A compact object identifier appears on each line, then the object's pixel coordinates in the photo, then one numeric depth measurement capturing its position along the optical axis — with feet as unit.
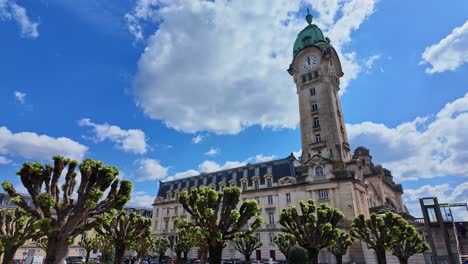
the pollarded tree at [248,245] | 126.82
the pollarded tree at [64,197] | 46.80
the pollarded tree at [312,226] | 75.31
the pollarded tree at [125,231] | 78.24
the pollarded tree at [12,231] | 69.26
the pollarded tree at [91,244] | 141.79
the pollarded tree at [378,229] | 86.28
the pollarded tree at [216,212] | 65.31
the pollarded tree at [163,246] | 157.99
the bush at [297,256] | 85.92
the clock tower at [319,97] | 161.07
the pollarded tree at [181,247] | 126.71
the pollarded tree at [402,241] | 86.53
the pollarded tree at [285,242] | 119.24
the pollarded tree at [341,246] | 105.37
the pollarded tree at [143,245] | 99.97
